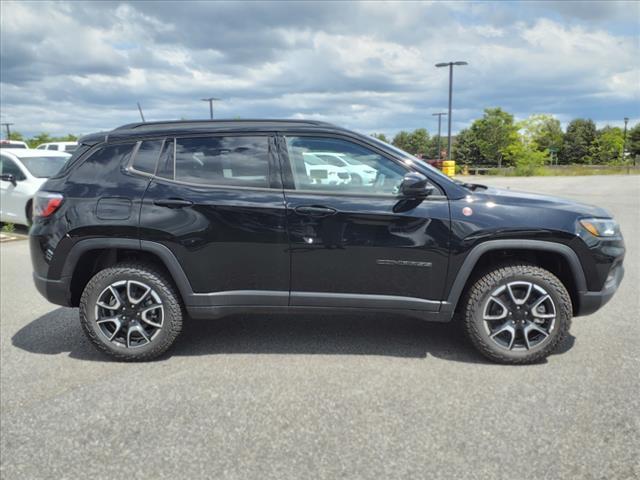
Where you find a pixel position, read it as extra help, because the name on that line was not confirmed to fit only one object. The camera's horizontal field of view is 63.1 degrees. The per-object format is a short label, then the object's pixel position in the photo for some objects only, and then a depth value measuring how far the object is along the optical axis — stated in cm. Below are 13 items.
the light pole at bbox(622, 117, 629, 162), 7736
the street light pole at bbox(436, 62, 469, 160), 3175
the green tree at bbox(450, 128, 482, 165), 8819
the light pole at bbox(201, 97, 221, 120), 4181
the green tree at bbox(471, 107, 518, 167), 7069
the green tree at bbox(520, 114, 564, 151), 7725
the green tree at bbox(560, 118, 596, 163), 9044
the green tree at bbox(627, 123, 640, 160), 8326
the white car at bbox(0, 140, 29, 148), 2779
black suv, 359
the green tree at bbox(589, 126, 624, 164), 8481
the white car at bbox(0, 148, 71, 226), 963
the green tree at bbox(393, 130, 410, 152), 12544
